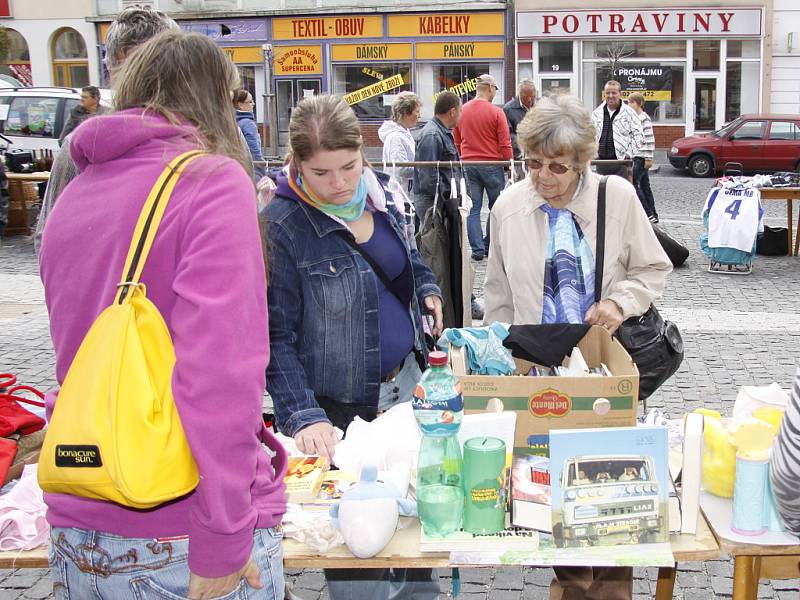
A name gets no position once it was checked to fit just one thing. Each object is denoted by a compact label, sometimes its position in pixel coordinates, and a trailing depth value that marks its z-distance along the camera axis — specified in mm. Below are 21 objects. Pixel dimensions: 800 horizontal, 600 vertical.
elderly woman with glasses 2939
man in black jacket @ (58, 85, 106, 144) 10492
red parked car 16875
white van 14609
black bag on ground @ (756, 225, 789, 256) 9719
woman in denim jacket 2566
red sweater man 9719
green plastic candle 2074
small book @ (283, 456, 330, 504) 2361
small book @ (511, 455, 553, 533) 2146
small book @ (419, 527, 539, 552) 2082
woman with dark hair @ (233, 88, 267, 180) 8328
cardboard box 2279
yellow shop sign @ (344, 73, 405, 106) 24266
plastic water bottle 2096
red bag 2701
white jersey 8633
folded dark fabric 2693
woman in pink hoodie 1475
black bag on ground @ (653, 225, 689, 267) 8594
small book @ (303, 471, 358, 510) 2318
